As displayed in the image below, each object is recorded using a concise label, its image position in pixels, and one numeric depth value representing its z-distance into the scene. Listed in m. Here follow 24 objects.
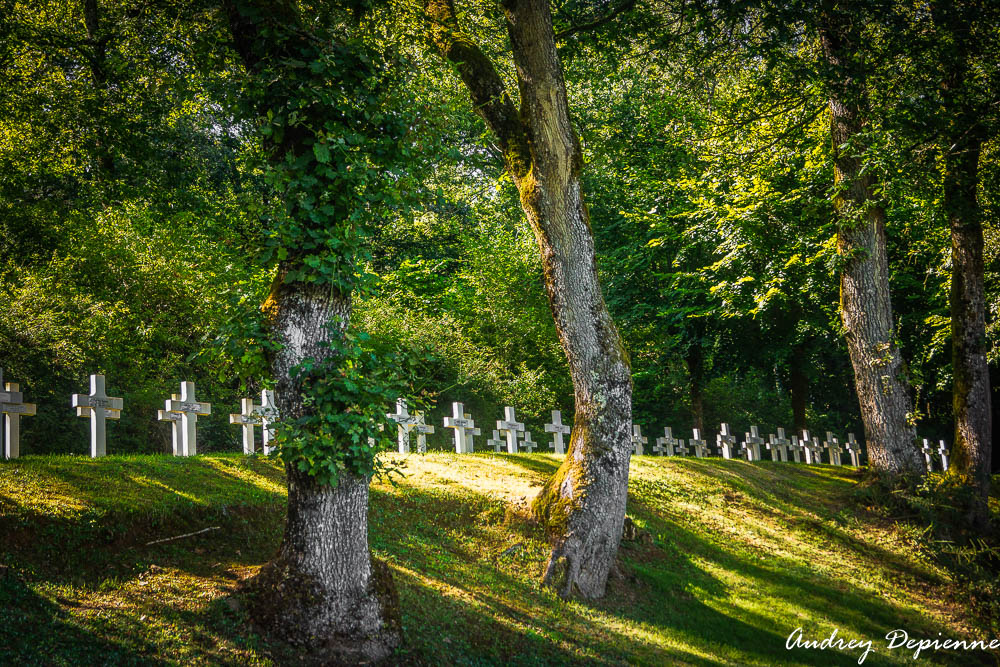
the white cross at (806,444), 23.45
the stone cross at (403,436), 13.19
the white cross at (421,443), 13.34
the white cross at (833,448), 26.41
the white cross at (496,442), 15.86
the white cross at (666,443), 21.83
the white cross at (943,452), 28.58
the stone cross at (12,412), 8.16
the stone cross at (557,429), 16.16
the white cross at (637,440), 19.10
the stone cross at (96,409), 8.95
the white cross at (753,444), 22.42
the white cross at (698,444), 21.25
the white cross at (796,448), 23.93
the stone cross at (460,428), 13.89
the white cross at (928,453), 26.29
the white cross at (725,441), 21.61
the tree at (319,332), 5.57
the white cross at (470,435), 13.98
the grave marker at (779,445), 23.67
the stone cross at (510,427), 15.09
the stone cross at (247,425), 11.10
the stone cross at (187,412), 10.21
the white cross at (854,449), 27.97
